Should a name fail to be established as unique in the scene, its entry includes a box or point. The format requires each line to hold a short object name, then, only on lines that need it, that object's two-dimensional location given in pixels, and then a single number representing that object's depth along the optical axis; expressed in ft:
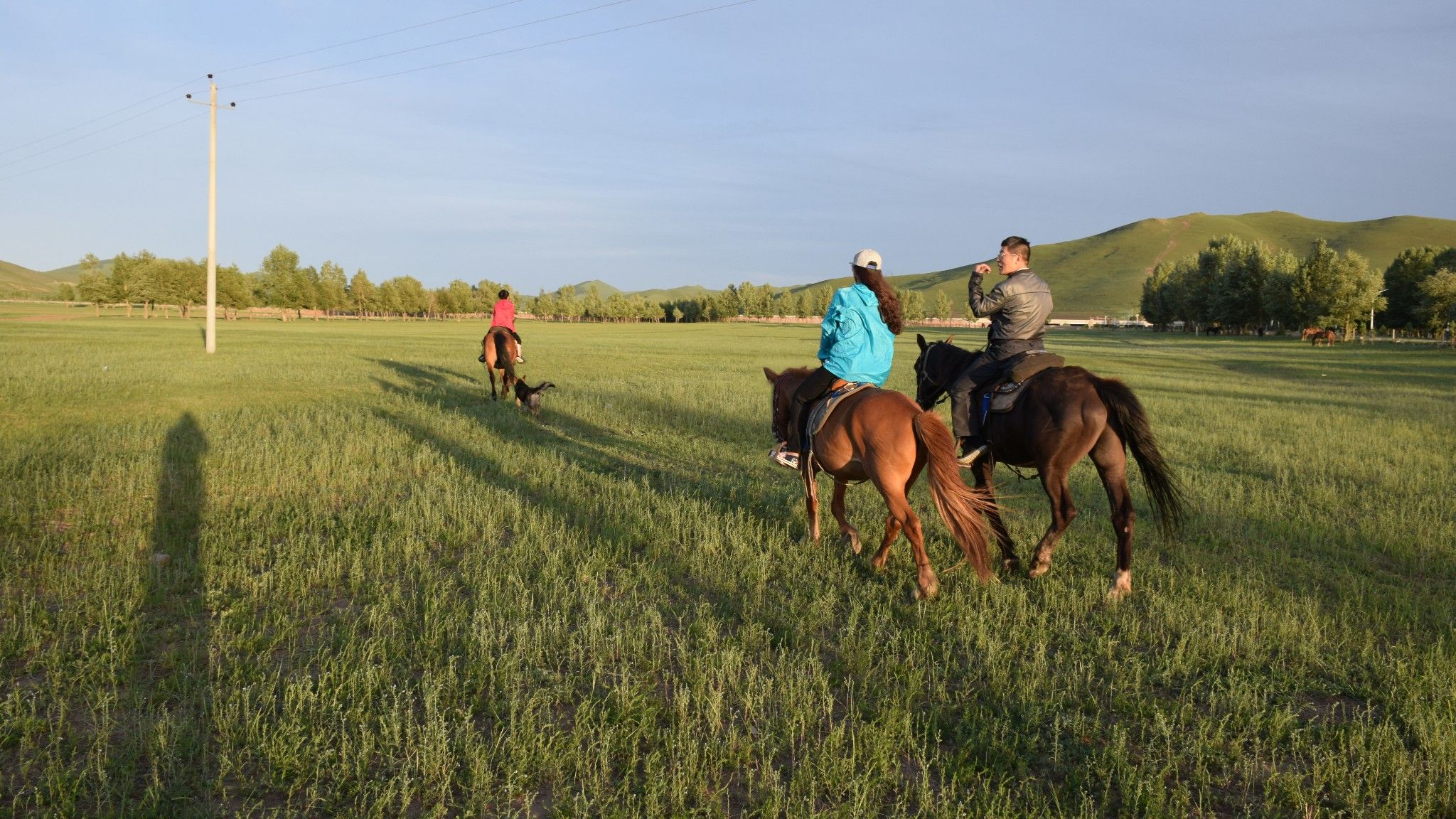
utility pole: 94.99
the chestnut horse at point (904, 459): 19.90
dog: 52.65
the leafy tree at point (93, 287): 297.94
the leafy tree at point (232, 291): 294.46
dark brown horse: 21.30
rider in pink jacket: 57.06
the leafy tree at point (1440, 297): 193.98
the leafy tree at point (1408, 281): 242.17
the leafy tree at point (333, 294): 373.81
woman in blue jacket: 22.18
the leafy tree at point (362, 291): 427.33
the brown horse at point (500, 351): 57.72
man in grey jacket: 23.65
